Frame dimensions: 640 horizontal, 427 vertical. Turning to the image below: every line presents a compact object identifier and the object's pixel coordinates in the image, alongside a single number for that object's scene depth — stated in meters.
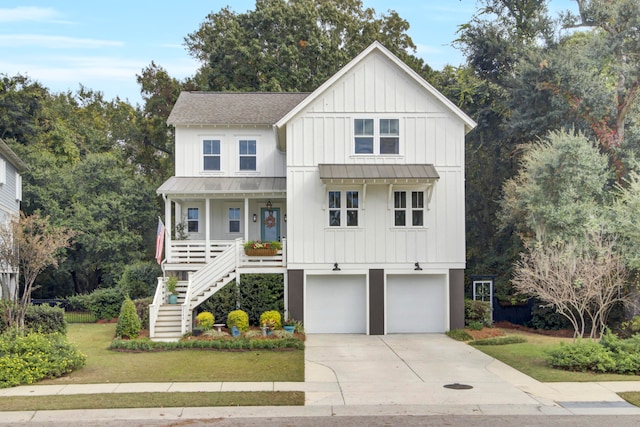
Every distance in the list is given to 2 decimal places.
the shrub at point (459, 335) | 22.59
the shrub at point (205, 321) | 21.94
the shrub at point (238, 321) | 22.41
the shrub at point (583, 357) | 16.05
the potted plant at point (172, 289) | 24.14
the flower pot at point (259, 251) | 24.34
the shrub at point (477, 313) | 24.72
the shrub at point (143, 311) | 23.84
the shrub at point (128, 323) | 21.45
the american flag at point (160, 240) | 23.11
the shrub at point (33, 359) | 14.91
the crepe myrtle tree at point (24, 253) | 18.16
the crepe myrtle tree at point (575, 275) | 18.77
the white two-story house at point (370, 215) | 24.11
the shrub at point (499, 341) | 21.31
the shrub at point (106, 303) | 29.75
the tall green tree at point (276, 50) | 40.16
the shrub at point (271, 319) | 22.62
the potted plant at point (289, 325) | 23.03
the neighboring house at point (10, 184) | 28.09
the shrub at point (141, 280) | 30.36
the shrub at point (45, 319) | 19.66
